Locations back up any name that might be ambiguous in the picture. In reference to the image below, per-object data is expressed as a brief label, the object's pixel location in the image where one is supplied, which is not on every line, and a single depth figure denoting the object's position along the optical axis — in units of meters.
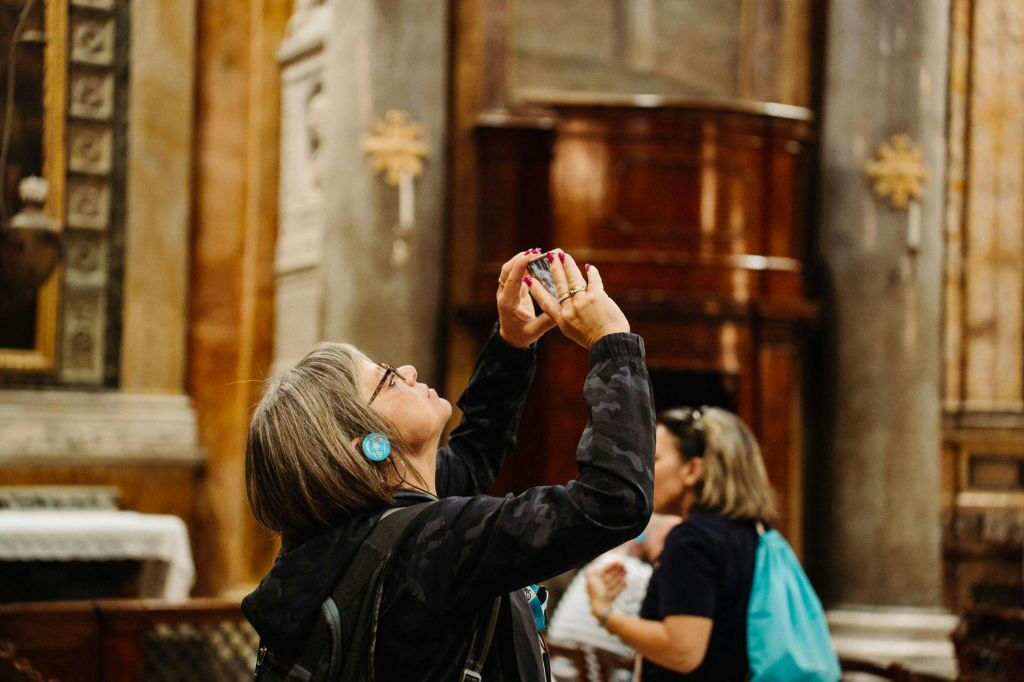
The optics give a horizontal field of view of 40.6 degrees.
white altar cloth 6.73
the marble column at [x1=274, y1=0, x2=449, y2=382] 7.31
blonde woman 3.35
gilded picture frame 7.84
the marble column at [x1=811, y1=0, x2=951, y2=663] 7.63
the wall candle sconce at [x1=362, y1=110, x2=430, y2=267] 7.29
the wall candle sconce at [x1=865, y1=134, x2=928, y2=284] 7.68
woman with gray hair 2.07
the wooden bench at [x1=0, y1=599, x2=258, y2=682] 4.39
